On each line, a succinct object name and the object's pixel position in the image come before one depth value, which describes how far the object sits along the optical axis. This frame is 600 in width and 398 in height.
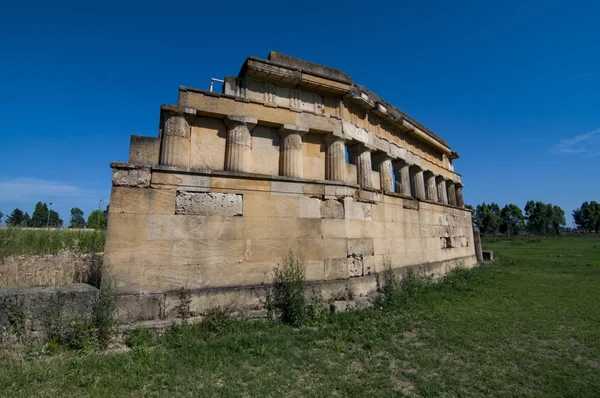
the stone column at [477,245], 15.80
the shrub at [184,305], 4.93
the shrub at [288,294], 5.32
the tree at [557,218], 66.62
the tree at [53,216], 70.80
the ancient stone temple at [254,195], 5.03
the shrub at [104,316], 4.13
